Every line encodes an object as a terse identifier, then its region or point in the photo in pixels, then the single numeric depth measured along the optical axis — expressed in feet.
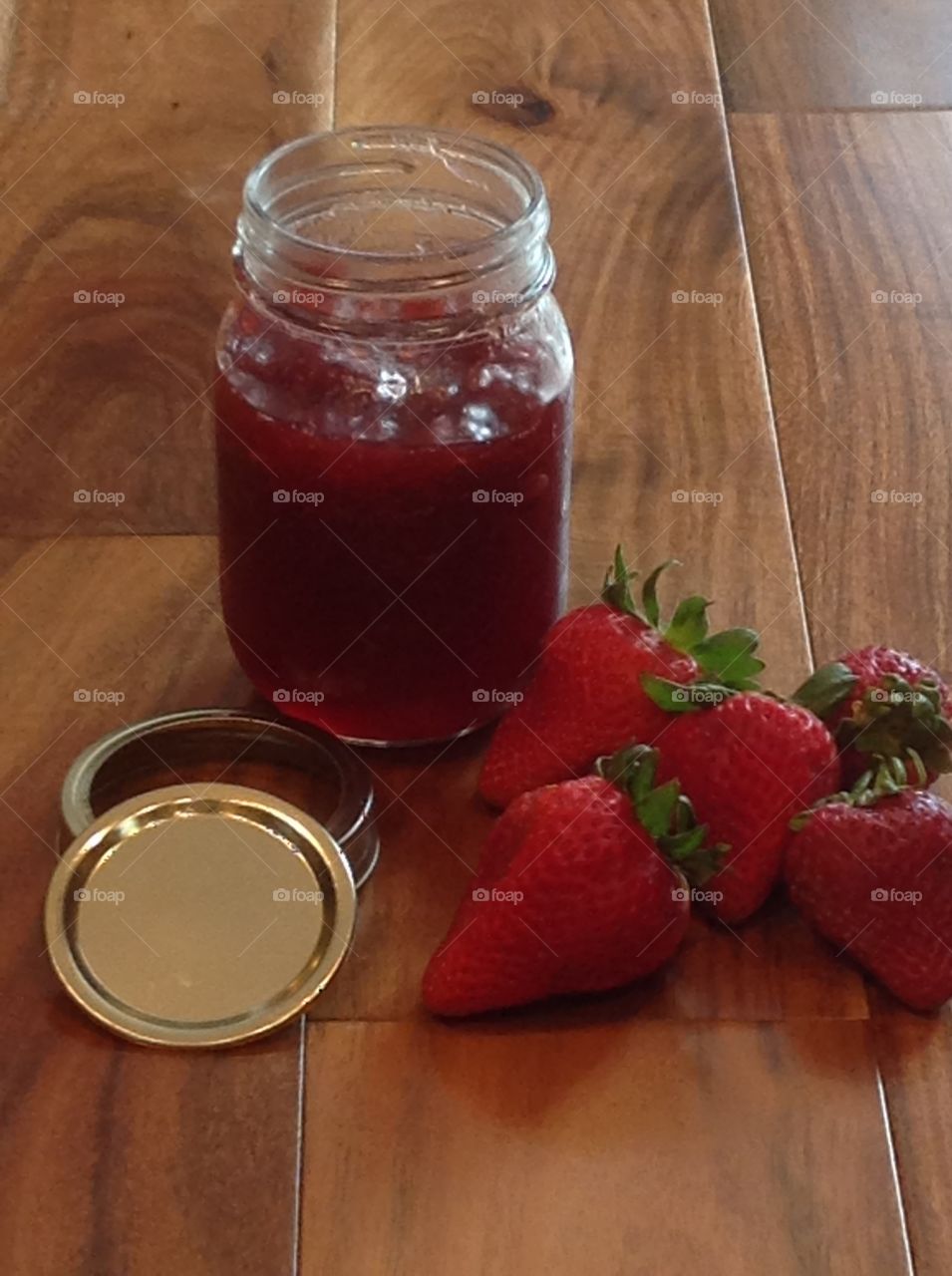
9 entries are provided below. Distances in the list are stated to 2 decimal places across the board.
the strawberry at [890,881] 2.56
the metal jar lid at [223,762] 2.86
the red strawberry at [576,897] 2.48
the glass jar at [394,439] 2.72
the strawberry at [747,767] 2.64
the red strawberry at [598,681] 2.74
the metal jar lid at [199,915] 2.57
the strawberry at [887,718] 2.71
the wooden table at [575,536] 2.38
